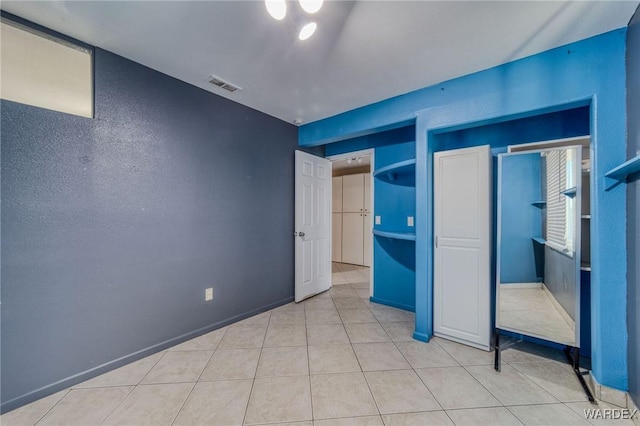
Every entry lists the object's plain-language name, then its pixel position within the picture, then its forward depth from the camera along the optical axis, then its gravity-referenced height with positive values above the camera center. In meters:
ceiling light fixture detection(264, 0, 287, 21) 1.30 +1.09
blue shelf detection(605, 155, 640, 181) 1.30 +0.24
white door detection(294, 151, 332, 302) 3.37 -0.19
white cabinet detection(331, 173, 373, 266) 5.53 -0.15
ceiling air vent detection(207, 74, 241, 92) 2.22 +1.19
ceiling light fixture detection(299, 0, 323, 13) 1.26 +1.06
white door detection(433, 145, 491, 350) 2.13 -0.30
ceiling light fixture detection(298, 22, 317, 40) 1.54 +1.15
